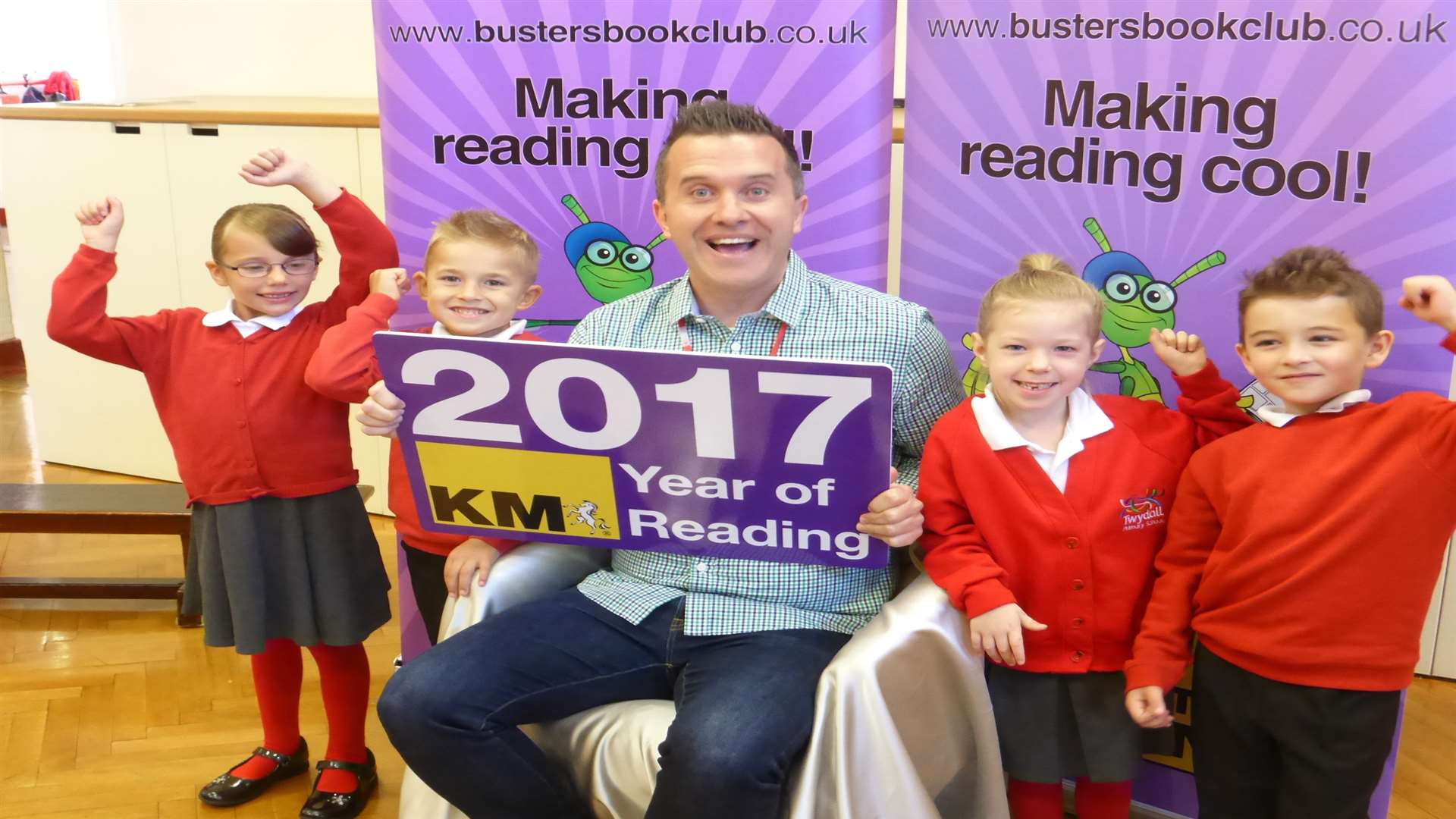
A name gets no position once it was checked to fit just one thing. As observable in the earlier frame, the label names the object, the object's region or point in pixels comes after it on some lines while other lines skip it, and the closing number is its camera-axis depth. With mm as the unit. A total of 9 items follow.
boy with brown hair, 1582
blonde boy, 2062
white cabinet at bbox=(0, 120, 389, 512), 3932
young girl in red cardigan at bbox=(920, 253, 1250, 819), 1746
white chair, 1655
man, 1751
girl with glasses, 2188
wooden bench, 3316
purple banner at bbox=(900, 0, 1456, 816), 1805
